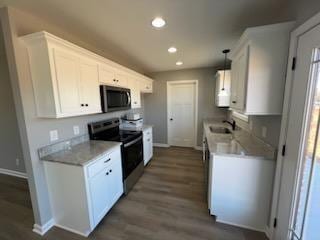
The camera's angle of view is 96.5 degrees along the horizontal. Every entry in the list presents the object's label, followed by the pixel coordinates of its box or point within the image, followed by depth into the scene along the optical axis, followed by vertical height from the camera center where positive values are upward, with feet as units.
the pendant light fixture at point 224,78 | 9.35 +1.50
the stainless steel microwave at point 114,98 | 7.50 +0.12
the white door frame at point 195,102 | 14.53 -0.33
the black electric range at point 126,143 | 7.90 -2.53
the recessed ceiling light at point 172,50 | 8.74 +3.10
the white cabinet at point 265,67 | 4.65 +1.03
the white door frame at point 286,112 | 3.87 -0.46
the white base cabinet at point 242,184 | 5.41 -3.37
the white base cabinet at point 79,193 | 5.31 -3.62
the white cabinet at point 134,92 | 10.57 +0.59
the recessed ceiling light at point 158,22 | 5.60 +3.11
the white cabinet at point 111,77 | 7.44 +1.37
